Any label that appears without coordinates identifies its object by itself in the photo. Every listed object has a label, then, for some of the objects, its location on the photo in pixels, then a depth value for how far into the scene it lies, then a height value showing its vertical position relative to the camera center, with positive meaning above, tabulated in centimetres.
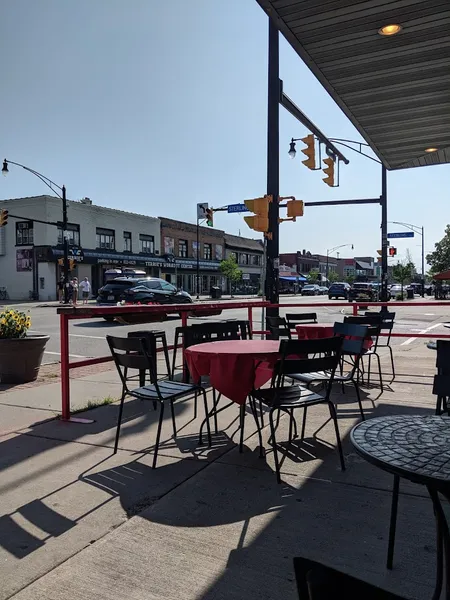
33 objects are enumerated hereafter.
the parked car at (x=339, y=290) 4525 -59
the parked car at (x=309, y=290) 6412 -83
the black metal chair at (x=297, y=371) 391 -71
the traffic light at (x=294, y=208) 1245 +195
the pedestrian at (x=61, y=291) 3512 -46
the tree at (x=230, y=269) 5806 +182
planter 748 -113
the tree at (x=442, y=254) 4978 +300
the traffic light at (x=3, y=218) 3029 +421
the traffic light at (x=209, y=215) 2828 +403
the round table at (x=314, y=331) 740 -72
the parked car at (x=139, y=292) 2262 -36
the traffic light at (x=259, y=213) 1041 +152
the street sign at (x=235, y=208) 2491 +393
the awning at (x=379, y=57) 498 +275
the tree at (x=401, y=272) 4991 +116
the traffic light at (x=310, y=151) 1313 +359
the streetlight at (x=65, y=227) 3147 +397
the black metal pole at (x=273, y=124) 1030 +337
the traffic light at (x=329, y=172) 1491 +343
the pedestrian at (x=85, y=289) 3591 -33
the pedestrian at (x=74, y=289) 3127 -28
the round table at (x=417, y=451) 187 -71
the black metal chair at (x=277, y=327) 707 -65
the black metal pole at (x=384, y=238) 2055 +219
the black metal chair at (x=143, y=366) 427 -72
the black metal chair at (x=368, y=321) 718 -56
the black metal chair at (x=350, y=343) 527 -73
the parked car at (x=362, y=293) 3784 -74
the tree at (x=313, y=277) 9148 +129
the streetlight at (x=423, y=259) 5792 +342
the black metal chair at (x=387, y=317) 880 -64
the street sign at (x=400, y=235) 2780 +287
